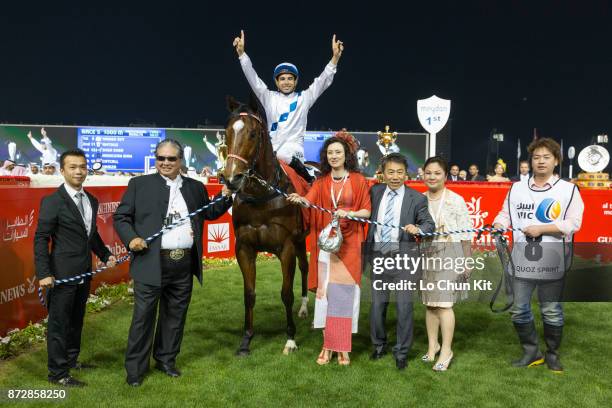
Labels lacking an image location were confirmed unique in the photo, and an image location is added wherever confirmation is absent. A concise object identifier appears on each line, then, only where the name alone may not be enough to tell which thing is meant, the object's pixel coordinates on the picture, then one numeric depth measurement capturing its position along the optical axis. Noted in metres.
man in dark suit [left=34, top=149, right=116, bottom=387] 3.80
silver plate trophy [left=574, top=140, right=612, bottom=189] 13.93
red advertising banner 5.10
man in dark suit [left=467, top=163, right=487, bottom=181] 14.09
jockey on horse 5.22
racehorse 4.27
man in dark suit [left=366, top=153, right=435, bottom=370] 4.33
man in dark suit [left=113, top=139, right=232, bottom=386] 3.96
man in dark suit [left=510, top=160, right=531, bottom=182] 11.09
